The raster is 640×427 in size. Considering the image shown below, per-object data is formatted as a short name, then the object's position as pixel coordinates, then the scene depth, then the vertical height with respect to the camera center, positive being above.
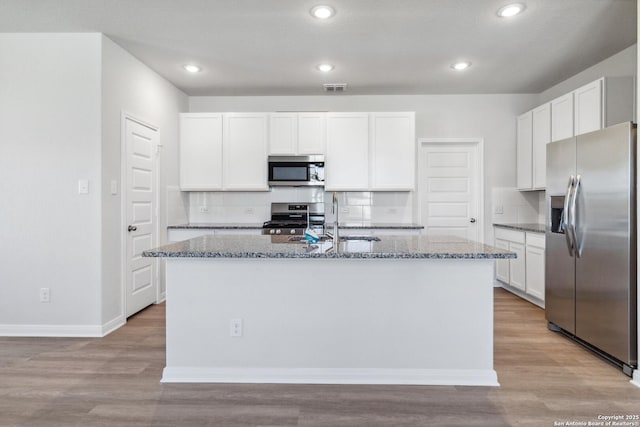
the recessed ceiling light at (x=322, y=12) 2.65 +1.48
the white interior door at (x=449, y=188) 4.85 +0.32
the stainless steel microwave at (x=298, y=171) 4.48 +0.49
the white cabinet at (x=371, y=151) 4.43 +0.74
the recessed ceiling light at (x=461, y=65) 3.71 +1.51
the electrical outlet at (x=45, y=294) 3.13 -0.72
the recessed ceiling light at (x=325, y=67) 3.76 +1.50
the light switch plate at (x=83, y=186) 3.09 +0.20
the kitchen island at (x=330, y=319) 2.25 -0.67
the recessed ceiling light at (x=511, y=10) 2.61 +1.48
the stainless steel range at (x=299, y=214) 4.63 -0.04
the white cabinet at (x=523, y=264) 3.75 -0.59
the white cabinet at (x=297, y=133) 4.48 +0.96
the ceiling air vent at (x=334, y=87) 4.33 +1.51
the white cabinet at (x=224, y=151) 4.53 +0.75
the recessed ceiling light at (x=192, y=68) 3.82 +1.51
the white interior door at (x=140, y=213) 3.50 -0.03
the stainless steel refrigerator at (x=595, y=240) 2.39 -0.20
